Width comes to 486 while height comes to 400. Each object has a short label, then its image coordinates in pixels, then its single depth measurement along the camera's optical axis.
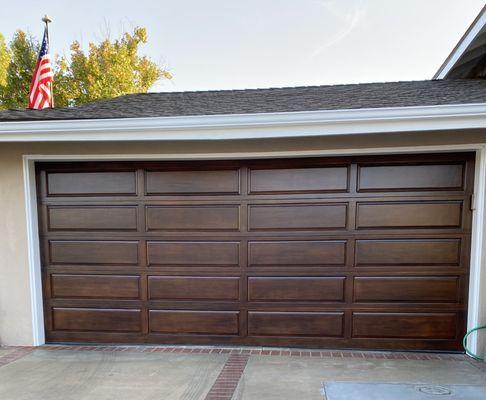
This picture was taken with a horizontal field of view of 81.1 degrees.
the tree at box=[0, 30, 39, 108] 11.16
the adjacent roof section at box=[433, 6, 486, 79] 3.33
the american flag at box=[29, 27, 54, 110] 4.64
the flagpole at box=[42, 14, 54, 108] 4.97
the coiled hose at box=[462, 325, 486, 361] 2.96
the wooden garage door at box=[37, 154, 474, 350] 3.07
